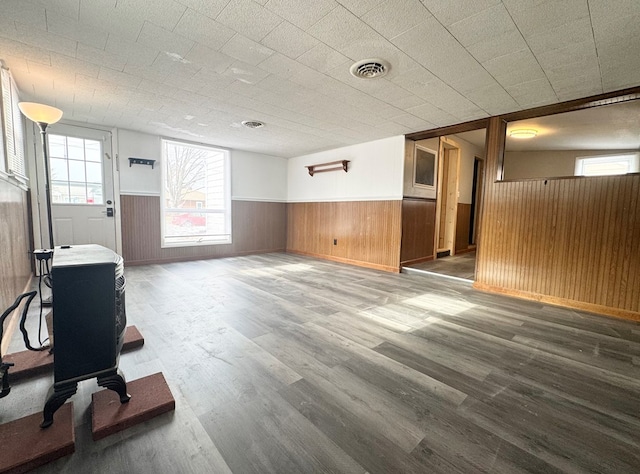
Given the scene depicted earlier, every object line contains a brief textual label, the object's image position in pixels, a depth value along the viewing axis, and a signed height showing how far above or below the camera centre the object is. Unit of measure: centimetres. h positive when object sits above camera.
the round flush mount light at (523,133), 454 +146
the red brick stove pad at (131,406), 127 -99
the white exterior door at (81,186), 432 +43
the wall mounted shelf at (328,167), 572 +109
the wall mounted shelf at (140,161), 489 +93
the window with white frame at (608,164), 538 +119
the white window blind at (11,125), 256 +91
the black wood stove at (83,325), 123 -53
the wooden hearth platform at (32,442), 107 -98
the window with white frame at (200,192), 586 +48
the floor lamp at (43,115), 217 +79
